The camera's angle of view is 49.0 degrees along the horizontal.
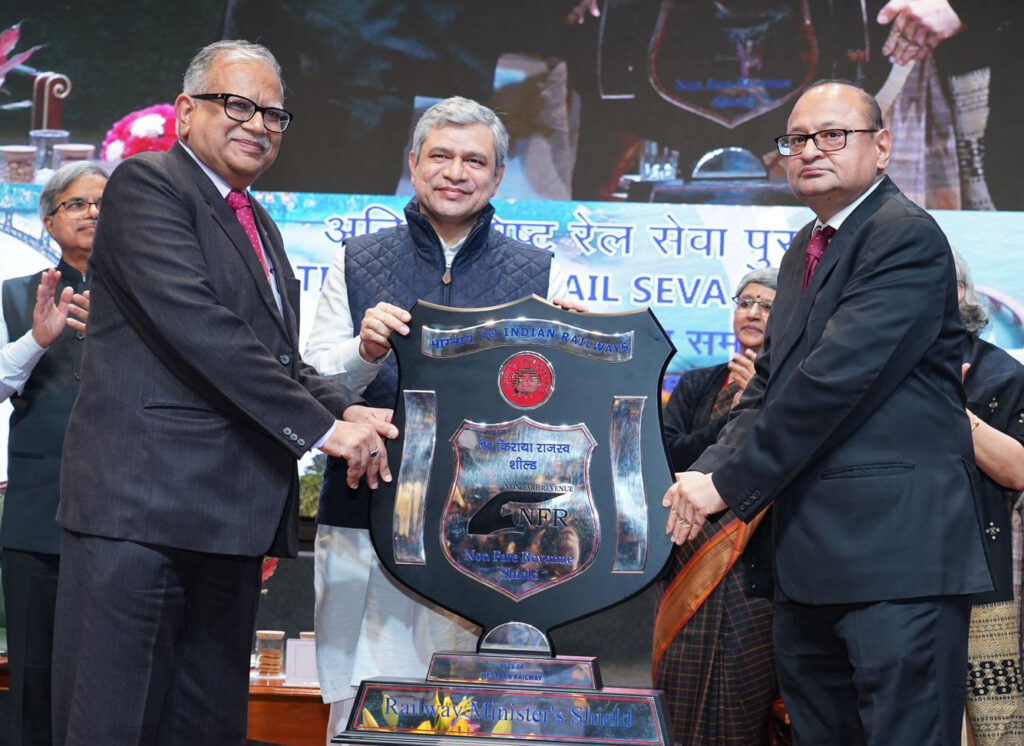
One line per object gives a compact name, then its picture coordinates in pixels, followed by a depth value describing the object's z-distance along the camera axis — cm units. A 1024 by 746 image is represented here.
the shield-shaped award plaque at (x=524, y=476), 215
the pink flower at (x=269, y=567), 397
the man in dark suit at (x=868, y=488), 211
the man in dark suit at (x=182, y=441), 209
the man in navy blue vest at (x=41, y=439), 306
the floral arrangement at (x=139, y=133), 449
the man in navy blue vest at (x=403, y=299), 246
